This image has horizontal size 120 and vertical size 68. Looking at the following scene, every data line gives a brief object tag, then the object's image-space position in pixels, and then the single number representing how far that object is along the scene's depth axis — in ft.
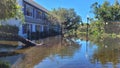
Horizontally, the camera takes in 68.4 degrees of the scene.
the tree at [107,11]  60.77
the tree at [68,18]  82.06
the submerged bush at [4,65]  12.04
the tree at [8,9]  15.79
